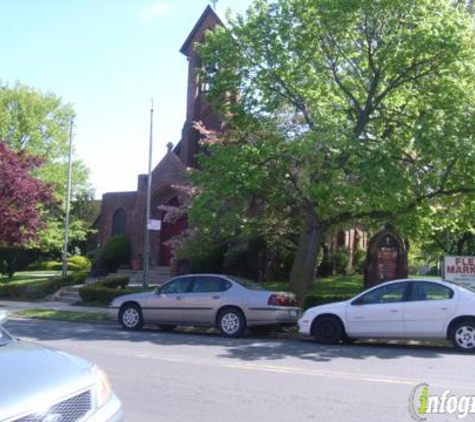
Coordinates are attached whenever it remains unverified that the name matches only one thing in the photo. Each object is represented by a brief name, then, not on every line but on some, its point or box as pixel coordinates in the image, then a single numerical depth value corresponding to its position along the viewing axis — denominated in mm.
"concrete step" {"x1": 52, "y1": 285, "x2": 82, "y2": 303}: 23983
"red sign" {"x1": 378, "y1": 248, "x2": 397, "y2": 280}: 19312
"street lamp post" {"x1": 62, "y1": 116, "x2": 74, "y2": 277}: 26812
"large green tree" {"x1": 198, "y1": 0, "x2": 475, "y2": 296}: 14539
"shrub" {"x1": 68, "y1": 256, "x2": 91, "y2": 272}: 39541
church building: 30672
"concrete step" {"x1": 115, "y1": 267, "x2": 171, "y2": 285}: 28516
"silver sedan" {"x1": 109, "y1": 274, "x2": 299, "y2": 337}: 14195
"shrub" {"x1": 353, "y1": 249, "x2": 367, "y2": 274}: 34000
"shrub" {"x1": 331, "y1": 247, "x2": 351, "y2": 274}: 32000
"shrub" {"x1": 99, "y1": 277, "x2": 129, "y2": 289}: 23672
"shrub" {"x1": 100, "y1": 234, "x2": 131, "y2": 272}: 30545
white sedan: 12219
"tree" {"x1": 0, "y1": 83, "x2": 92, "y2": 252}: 38438
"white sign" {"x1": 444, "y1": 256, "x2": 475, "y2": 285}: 16562
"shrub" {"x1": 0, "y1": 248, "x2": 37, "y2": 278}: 32178
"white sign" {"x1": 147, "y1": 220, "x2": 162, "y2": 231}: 19953
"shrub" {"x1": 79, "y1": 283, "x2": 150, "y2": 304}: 21500
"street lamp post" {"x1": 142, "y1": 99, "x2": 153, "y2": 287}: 21481
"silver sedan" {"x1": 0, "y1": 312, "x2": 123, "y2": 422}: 4121
